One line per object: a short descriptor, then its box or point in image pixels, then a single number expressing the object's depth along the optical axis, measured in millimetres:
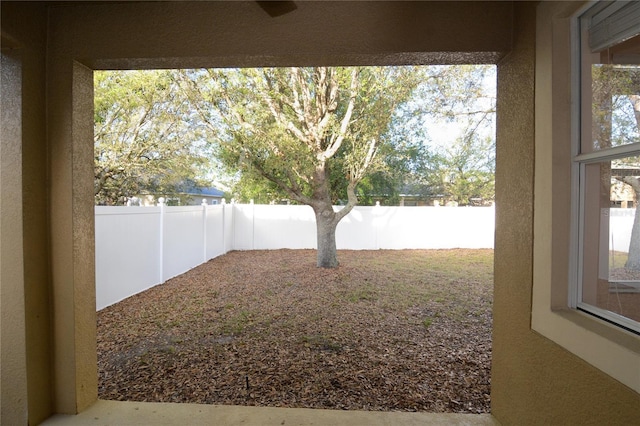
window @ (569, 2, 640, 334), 1671
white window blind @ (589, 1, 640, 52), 1682
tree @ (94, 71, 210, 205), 9430
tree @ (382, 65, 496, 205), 7425
